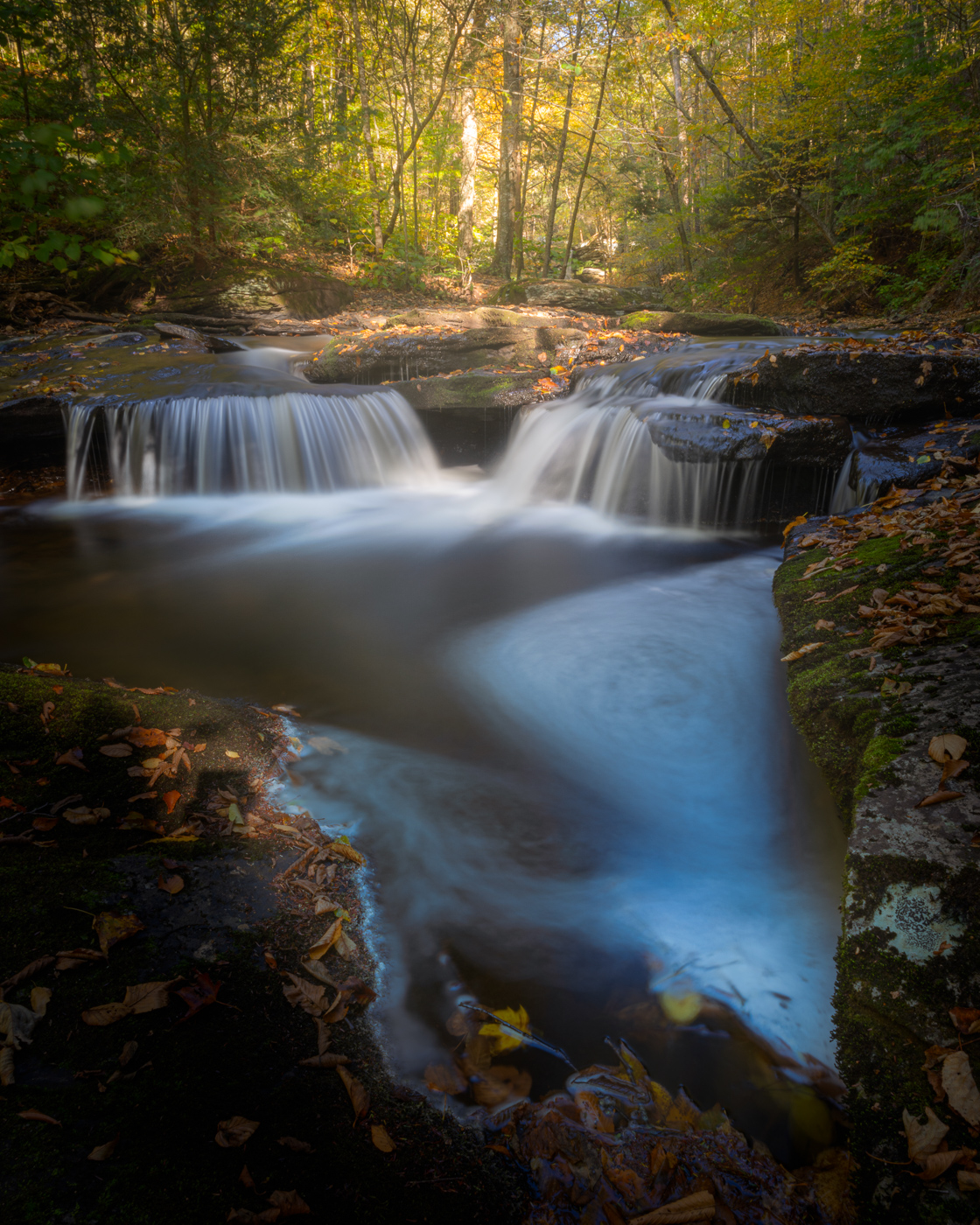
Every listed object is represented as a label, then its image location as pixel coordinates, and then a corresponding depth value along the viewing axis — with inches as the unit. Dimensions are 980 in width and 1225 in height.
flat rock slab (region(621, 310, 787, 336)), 433.4
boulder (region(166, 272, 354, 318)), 553.8
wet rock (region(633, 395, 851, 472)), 262.2
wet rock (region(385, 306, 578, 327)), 479.2
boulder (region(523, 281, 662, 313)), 607.8
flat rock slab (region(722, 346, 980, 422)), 258.7
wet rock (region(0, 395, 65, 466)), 343.0
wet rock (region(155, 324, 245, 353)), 456.1
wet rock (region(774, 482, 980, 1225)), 62.7
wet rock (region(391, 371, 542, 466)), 393.4
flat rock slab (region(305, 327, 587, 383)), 433.1
